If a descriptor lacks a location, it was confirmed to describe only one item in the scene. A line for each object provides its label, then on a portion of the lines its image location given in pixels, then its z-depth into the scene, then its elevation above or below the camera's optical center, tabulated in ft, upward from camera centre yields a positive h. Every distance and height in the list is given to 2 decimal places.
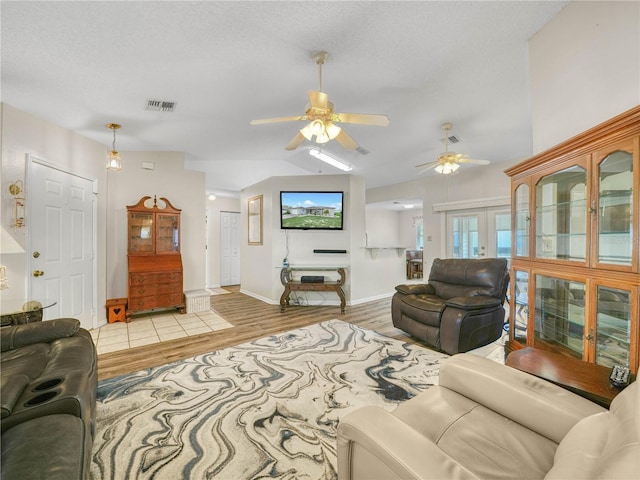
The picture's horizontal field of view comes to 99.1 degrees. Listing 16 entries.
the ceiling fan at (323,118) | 7.26 +3.42
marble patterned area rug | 4.76 -3.92
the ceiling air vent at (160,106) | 9.67 +4.86
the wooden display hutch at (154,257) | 13.52 -0.92
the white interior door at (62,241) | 9.93 -0.07
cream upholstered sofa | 2.23 -2.15
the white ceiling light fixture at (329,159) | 16.15 +4.96
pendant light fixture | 11.07 +3.28
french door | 16.52 +0.35
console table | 15.07 -2.57
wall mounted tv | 16.87 +1.85
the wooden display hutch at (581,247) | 4.75 -0.20
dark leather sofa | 2.73 -2.19
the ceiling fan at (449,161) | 11.63 +3.36
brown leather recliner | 9.13 -2.45
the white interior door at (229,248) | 23.75 -0.80
